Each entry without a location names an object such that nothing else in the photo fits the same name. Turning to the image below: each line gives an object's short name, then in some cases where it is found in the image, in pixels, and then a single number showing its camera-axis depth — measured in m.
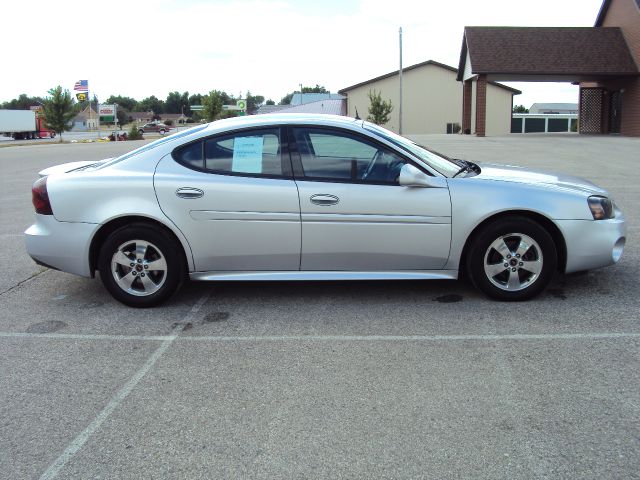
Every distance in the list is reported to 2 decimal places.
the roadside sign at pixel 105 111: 75.88
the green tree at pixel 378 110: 50.97
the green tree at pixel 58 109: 58.31
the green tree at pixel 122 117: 125.72
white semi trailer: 67.06
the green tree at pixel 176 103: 149.25
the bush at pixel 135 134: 59.91
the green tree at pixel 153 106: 156.75
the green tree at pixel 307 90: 131.25
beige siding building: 59.91
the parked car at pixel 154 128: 82.94
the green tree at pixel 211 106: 65.19
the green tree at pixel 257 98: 128.79
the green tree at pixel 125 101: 160.50
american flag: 65.69
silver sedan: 5.00
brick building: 35.31
